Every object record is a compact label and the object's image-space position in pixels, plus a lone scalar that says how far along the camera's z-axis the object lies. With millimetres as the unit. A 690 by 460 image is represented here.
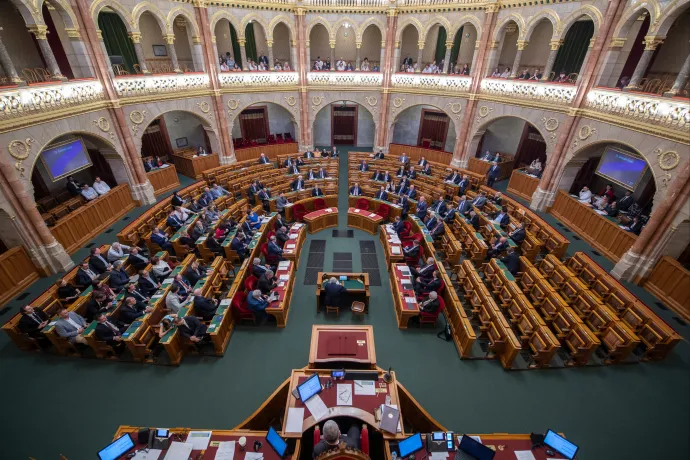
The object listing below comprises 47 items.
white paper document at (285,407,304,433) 5703
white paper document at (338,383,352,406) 6152
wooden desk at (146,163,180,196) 16105
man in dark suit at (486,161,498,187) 17062
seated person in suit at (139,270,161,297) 9227
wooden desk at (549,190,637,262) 11709
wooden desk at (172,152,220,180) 18094
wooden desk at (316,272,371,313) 9742
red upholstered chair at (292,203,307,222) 14219
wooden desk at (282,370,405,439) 5788
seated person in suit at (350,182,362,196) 15211
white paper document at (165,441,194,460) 5383
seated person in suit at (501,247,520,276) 10453
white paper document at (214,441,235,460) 5448
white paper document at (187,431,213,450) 5609
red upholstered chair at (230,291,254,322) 8977
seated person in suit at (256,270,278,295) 9391
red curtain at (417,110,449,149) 22156
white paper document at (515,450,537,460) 5469
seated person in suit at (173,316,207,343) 7906
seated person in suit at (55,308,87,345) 7816
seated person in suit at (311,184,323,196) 14953
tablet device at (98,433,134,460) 5125
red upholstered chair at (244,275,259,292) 9356
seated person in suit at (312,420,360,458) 4957
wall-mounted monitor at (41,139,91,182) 12672
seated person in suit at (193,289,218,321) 8594
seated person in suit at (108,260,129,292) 9461
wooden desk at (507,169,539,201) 16125
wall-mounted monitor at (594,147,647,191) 12602
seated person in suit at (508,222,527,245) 12008
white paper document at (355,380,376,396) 6332
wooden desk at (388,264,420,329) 8984
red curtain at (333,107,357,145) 23875
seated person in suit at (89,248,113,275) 9884
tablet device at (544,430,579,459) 5285
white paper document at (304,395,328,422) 5919
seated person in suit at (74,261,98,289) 9570
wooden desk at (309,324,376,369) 6930
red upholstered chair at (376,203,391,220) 14211
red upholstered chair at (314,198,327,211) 14750
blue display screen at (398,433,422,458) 5406
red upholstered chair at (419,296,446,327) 8875
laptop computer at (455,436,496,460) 5211
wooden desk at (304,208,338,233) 13646
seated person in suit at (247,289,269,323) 8721
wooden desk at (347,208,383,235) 13547
